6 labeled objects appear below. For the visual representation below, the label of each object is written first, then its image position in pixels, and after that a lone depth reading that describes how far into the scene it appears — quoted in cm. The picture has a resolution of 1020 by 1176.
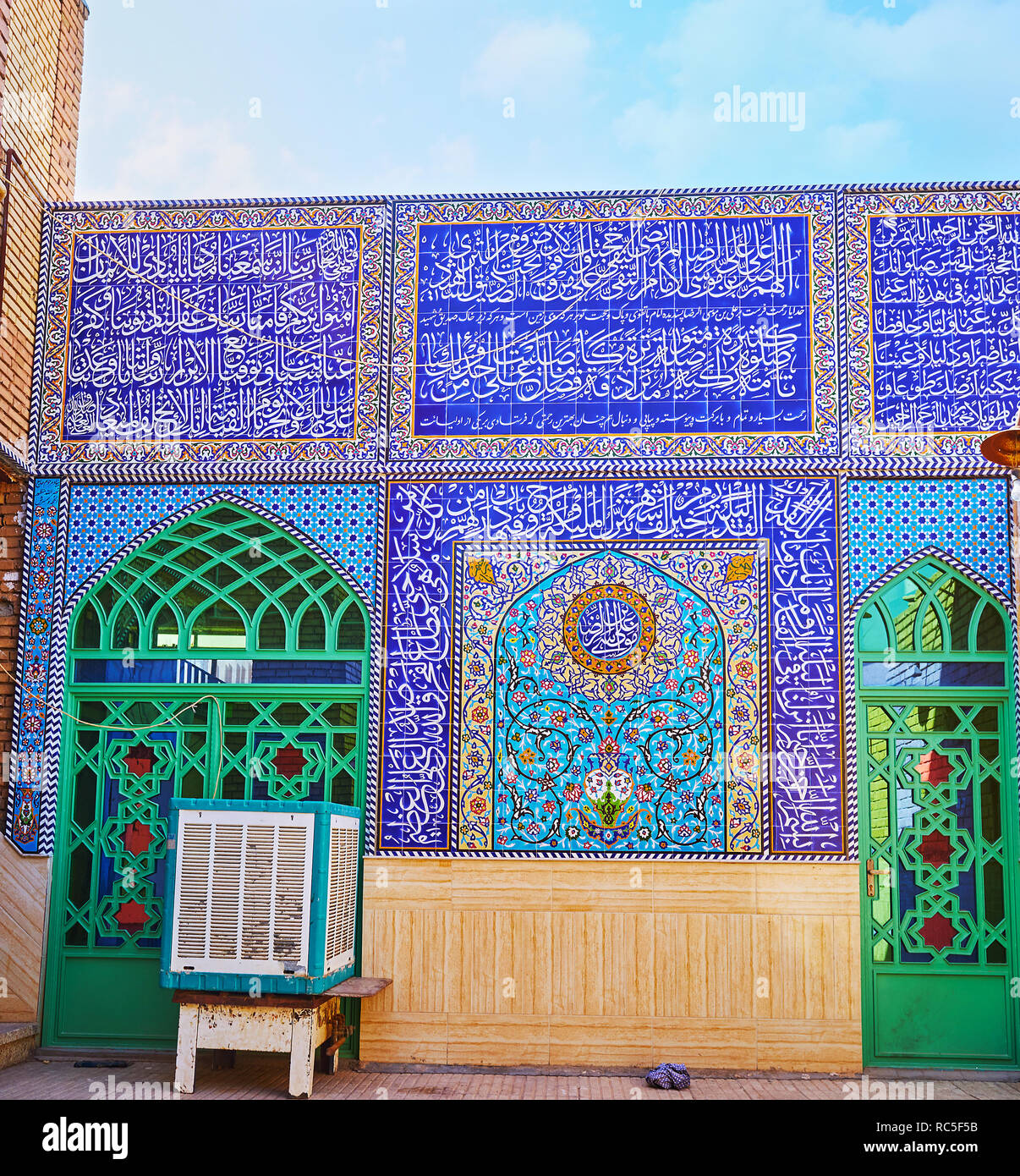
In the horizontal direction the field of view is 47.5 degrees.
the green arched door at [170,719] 661
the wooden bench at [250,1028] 564
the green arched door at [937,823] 632
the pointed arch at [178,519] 679
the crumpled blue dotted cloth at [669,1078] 596
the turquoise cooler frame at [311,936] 563
